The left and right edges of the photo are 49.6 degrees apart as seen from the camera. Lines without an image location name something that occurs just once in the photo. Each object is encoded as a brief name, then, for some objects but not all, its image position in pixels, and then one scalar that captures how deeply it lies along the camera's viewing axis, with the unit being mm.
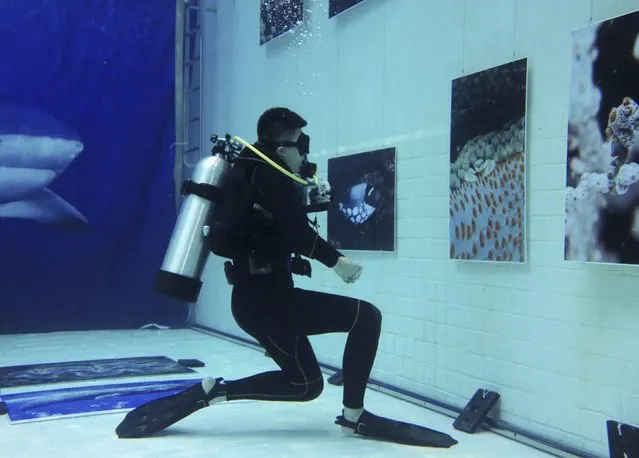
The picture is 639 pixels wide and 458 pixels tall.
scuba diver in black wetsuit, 3049
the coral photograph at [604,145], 2822
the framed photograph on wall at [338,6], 4906
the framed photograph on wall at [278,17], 5650
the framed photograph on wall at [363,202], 4488
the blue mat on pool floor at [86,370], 4711
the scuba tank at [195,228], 3303
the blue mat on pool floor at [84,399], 3785
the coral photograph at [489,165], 3455
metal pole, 7645
